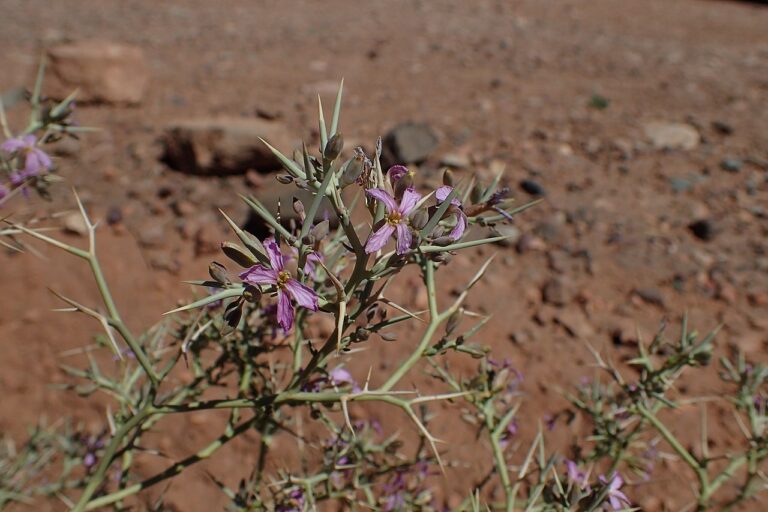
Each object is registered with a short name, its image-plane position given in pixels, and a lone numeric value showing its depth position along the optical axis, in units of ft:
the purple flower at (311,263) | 0.75
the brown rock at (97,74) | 3.07
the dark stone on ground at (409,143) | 2.54
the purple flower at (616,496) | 0.89
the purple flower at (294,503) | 1.00
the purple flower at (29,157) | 1.06
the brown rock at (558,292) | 2.03
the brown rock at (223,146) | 2.51
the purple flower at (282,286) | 0.73
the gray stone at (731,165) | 2.62
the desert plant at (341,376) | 0.74
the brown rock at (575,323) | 1.93
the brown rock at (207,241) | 2.20
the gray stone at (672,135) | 2.81
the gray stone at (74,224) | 2.24
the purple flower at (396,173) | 0.77
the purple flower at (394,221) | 0.72
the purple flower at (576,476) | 0.95
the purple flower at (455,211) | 0.75
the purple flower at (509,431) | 1.11
